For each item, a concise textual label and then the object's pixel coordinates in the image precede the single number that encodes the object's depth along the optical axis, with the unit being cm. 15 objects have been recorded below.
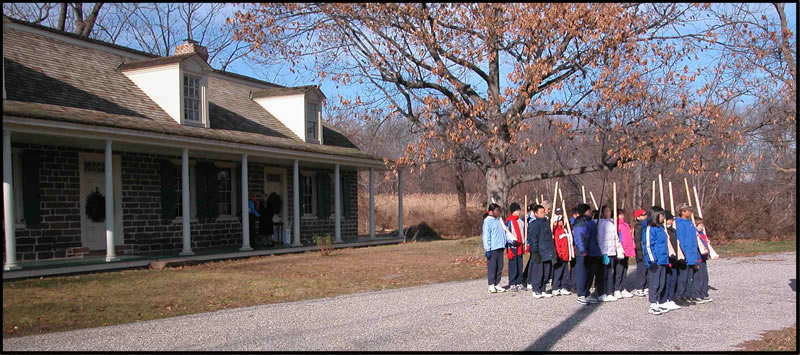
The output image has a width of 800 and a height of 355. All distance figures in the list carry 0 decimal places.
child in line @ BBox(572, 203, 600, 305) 1035
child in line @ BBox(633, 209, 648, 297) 1042
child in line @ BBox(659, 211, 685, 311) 970
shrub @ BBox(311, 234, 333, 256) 1944
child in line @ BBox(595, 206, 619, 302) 1045
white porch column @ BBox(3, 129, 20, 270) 1270
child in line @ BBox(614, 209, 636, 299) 1095
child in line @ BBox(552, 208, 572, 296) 1073
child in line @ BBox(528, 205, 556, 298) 1062
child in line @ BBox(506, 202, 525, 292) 1135
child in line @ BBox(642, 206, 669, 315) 946
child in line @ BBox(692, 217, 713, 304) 1035
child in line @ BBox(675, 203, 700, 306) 973
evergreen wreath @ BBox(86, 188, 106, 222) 1606
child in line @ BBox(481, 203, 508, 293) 1097
